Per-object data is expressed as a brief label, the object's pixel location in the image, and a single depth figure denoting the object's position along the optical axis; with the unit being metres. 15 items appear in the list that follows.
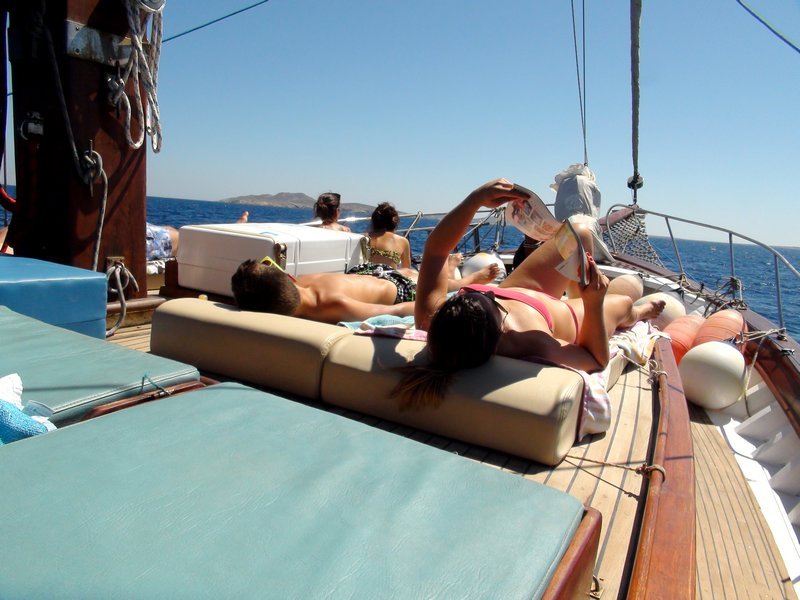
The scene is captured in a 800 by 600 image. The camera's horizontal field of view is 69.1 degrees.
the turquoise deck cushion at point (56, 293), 2.61
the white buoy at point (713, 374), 3.61
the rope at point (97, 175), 3.31
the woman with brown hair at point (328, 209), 5.50
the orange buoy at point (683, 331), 4.30
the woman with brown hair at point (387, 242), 4.97
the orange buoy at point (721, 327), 4.24
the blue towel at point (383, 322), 2.92
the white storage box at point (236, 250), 3.70
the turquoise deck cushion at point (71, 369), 1.60
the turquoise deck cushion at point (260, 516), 0.92
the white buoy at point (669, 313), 5.20
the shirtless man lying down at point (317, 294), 2.81
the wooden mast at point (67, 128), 3.19
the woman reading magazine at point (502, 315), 2.08
